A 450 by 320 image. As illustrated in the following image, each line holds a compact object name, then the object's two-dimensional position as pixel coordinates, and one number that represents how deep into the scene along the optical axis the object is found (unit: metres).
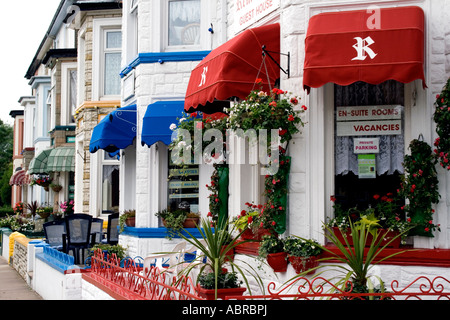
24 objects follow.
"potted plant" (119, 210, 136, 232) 13.96
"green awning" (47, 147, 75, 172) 24.47
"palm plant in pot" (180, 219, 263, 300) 7.05
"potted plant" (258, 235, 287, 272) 8.45
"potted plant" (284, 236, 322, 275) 8.16
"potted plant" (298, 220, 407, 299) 6.65
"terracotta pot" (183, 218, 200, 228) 13.16
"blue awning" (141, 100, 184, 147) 12.55
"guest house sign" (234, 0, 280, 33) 9.52
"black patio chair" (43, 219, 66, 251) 16.77
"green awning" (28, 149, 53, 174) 26.38
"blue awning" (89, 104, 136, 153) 14.02
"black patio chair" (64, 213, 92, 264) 15.14
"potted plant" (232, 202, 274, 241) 8.71
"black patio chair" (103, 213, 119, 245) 15.85
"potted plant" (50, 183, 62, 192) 26.06
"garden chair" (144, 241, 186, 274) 9.19
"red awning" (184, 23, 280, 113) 9.12
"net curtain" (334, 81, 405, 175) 8.43
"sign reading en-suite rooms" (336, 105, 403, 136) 8.44
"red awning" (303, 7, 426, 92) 7.68
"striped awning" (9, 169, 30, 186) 37.84
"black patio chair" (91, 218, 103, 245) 16.31
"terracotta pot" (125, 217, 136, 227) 13.95
